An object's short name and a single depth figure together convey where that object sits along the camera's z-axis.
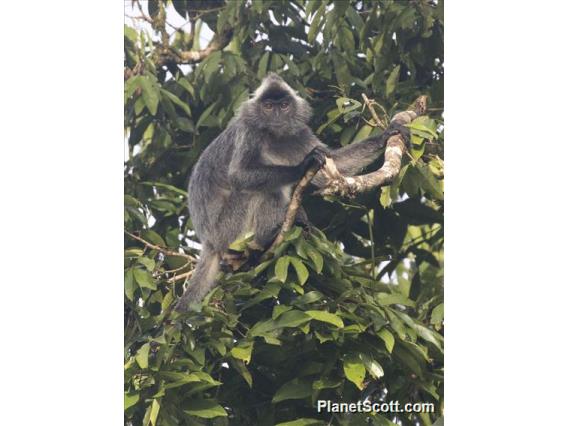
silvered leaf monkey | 14.46
